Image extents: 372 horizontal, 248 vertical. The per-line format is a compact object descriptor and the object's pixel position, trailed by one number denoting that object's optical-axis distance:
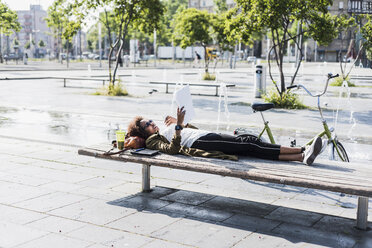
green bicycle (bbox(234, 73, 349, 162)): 5.89
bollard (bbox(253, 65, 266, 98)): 18.06
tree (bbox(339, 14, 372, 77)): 24.36
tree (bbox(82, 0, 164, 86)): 18.74
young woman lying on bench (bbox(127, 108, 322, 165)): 5.07
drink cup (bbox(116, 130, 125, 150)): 5.30
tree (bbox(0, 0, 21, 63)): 41.12
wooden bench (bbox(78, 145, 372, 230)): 4.11
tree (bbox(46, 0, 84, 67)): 18.95
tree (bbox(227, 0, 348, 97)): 14.25
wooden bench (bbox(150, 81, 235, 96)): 17.92
